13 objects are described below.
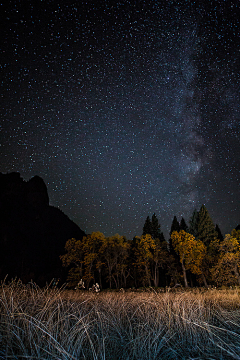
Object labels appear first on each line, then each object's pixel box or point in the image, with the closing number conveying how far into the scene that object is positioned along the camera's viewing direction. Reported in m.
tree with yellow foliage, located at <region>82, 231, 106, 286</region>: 27.47
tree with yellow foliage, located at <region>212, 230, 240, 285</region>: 20.56
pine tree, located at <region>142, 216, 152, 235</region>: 49.69
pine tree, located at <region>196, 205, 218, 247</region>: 41.31
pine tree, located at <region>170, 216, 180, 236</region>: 49.79
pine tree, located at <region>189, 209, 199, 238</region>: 44.16
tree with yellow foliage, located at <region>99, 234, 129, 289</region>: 29.53
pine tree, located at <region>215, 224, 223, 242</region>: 50.14
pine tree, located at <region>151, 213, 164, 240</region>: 49.53
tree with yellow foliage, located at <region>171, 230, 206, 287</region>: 27.48
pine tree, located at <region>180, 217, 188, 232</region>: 51.66
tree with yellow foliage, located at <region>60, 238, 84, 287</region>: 27.98
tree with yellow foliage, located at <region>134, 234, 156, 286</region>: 29.35
